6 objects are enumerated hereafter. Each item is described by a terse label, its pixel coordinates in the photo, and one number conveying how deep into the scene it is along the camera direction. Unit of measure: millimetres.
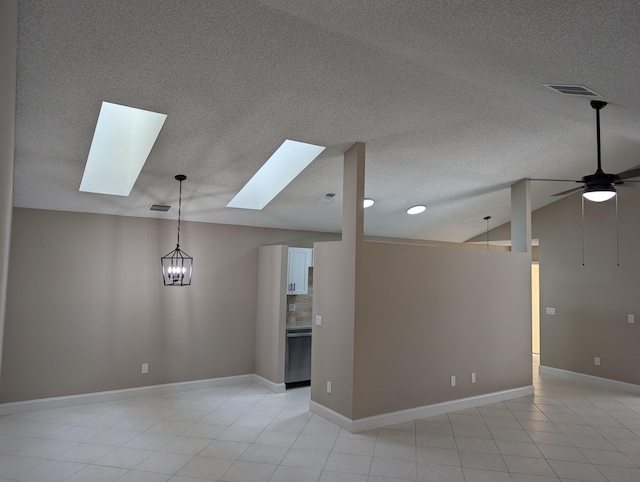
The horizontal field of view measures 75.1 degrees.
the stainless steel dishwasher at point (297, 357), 5973
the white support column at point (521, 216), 6059
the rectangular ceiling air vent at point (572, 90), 2842
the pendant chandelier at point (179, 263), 5562
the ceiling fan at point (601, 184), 3553
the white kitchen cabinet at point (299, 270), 6285
